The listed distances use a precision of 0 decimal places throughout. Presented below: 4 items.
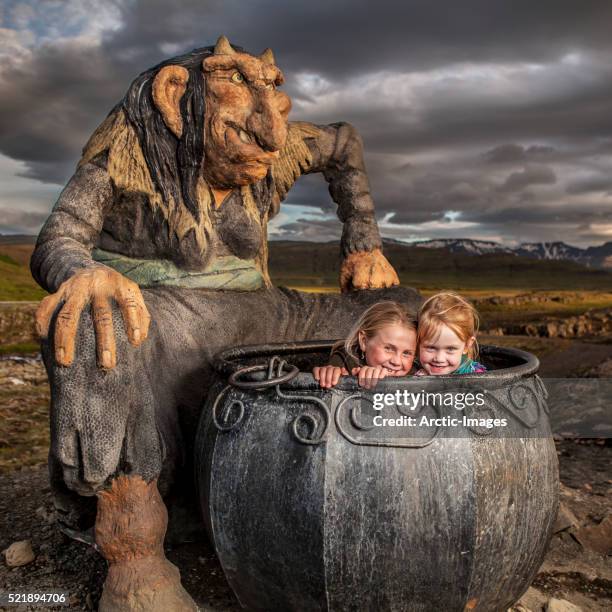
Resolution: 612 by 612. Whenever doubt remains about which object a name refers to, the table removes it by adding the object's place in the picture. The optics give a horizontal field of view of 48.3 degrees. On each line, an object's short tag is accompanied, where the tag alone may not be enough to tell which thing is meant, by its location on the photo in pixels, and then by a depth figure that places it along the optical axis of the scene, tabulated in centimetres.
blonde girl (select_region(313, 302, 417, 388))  237
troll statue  212
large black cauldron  188
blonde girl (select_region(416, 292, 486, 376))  235
